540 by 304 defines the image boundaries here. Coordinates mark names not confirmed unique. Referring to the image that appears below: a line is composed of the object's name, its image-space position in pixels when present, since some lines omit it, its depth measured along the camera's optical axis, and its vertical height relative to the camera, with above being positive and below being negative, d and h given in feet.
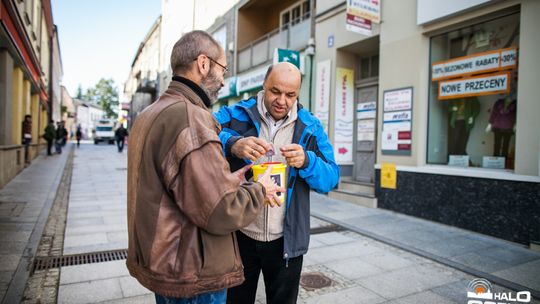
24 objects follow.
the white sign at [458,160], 21.92 -0.51
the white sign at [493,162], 19.90 -0.51
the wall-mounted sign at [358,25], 25.36 +8.78
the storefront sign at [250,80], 43.06 +8.33
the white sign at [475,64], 19.39 +5.06
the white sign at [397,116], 23.88 +2.27
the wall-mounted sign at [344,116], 31.32 +2.82
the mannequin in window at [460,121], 21.95 +1.90
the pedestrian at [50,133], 59.26 +1.32
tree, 283.18 +39.10
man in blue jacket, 6.91 -0.50
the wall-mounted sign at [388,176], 24.58 -1.74
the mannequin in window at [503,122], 19.63 +1.73
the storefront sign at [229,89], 51.31 +8.23
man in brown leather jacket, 4.60 -0.73
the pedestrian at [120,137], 80.23 +1.31
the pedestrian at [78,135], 102.12 +1.94
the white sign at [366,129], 30.32 +1.71
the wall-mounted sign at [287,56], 32.83 +8.35
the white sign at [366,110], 30.07 +3.33
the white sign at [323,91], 31.84 +5.03
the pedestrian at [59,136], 69.41 +1.00
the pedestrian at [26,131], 42.02 +1.09
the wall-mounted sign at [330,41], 31.45 +9.27
